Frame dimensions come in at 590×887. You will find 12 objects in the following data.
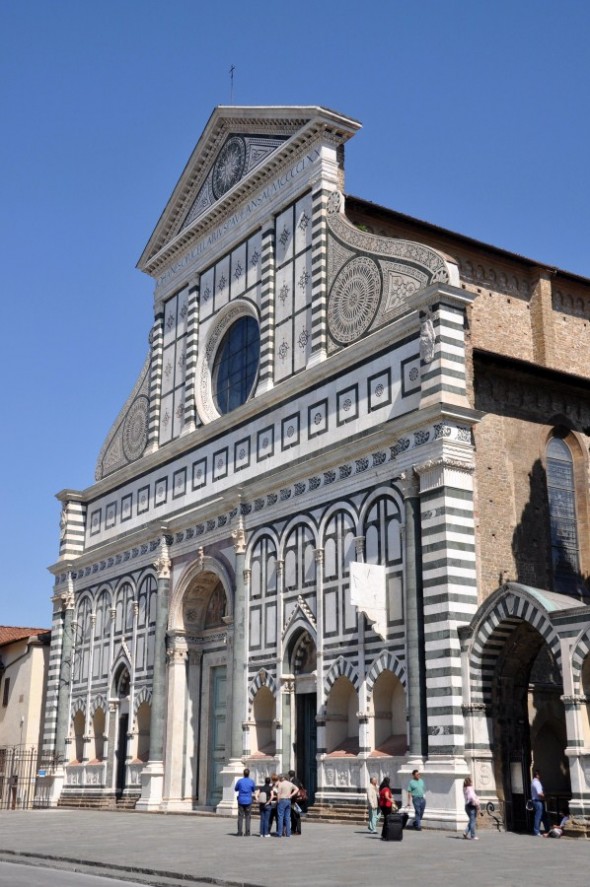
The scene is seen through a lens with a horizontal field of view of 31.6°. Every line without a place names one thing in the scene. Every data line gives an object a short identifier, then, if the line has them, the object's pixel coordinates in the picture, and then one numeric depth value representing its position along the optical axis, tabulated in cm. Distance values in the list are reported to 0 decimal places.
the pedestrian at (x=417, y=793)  1802
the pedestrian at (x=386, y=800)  1702
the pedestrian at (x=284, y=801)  1769
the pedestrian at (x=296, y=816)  1819
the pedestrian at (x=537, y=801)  1739
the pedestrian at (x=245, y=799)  1797
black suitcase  1606
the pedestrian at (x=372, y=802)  1822
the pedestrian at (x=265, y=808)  1805
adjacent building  3434
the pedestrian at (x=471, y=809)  1652
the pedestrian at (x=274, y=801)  1805
